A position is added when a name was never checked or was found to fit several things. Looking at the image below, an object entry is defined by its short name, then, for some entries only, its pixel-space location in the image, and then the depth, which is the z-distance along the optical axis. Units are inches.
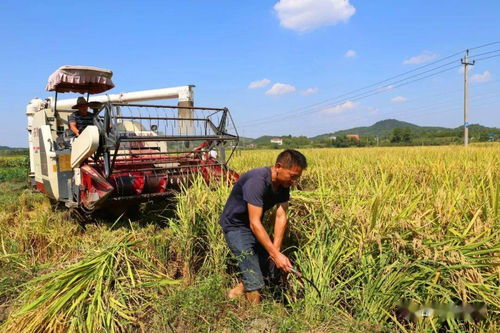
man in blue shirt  110.6
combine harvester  186.5
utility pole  890.7
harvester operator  224.2
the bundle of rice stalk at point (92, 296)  98.3
